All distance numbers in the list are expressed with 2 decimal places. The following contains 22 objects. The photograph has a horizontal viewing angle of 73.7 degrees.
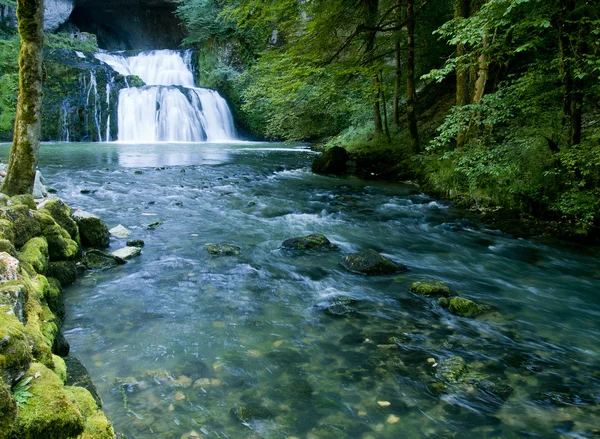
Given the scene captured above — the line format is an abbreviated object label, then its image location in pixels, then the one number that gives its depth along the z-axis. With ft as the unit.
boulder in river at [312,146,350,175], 51.72
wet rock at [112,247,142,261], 19.83
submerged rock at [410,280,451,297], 16.81
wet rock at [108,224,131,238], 23.80
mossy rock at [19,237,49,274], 13.16
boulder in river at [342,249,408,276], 19.39
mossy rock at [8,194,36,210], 17.30
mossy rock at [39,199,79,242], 18.74
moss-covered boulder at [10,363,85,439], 5.53
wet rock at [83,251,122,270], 18.44
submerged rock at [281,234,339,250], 23.12
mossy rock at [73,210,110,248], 21.21
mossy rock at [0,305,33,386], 5.64
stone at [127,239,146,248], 21.91
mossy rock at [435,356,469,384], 11.12
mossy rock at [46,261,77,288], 15.97
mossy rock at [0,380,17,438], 5.10
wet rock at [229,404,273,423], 9.50
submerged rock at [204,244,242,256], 21.58
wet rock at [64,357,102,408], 8.88
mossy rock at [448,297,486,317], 15.16
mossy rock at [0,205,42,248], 14.17
